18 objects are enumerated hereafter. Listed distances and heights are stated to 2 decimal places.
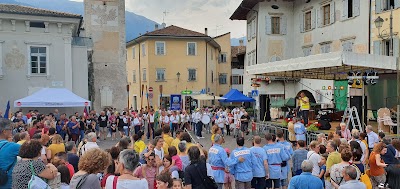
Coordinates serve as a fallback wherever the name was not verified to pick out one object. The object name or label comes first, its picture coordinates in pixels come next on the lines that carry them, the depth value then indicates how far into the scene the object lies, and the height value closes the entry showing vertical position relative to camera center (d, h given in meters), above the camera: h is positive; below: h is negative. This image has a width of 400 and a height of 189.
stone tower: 30.16 +3.36
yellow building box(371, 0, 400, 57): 20.88 +3.83
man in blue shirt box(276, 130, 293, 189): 8.45 -1.39
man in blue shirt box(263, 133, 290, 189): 8.07 -1.41
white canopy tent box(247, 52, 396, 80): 13.30 +1.17
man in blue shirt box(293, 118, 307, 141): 13.76 -1.43
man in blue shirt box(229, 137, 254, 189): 7.37 -1.51
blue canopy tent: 24.71 -0.25
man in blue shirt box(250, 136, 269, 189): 7.72 -1.53
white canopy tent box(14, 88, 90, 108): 18.92 -0.33
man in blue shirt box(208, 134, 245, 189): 7.26 -1.33
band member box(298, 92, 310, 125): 17.61 -0.62
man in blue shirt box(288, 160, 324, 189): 5.46 -1.32
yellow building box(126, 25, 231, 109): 41.44 +3.62
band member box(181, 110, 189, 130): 21.28 -1.50
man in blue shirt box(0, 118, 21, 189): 5.21 -0.90
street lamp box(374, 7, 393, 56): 20.91 +3.25
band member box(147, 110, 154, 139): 20.03 -1.70
